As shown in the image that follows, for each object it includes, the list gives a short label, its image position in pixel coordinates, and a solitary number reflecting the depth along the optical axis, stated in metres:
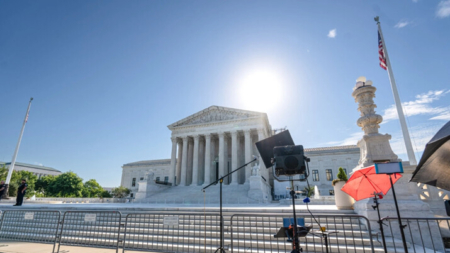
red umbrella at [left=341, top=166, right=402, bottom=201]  5.94
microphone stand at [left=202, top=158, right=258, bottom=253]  5.01
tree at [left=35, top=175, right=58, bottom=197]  53.39
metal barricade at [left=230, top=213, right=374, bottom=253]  6.29
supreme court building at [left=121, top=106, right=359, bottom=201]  34.94
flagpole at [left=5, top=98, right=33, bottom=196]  24.57
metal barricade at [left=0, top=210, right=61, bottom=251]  8.13
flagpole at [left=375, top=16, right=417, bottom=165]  13.15
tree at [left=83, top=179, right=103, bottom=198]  67.25
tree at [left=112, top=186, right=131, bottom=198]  46.09
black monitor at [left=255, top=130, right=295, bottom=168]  6.00
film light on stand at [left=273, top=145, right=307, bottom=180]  4.55
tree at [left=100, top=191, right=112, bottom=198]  47.23
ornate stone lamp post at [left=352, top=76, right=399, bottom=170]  7.88
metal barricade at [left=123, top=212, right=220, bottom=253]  6.71
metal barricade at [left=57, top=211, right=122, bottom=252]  7.26
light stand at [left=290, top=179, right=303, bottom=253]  3.90
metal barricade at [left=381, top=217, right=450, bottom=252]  6.24
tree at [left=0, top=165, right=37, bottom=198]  36.80
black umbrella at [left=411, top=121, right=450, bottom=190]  2.98
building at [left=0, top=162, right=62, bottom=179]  93.19
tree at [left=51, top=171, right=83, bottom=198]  52.66
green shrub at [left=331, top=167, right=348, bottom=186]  9.84
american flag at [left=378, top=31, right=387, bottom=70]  15.39
